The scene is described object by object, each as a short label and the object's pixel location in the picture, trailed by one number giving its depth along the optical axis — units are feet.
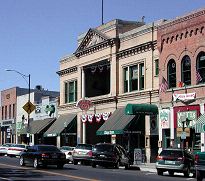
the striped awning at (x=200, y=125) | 108.88
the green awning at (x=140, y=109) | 126.41
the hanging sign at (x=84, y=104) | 159.33
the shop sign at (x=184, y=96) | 115.85
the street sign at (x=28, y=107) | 171.94
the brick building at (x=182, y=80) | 115.44
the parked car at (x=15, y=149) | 161.03
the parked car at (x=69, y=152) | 129.29
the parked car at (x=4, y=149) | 170.99
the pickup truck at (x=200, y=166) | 67.87
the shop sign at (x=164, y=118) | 124.88
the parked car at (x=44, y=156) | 97.16
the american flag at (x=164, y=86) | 125.40
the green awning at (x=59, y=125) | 173.15
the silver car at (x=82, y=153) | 119.40
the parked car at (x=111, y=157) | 107.65
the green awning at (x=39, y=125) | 191.91
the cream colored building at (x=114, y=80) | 133.69
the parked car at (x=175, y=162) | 89.86
